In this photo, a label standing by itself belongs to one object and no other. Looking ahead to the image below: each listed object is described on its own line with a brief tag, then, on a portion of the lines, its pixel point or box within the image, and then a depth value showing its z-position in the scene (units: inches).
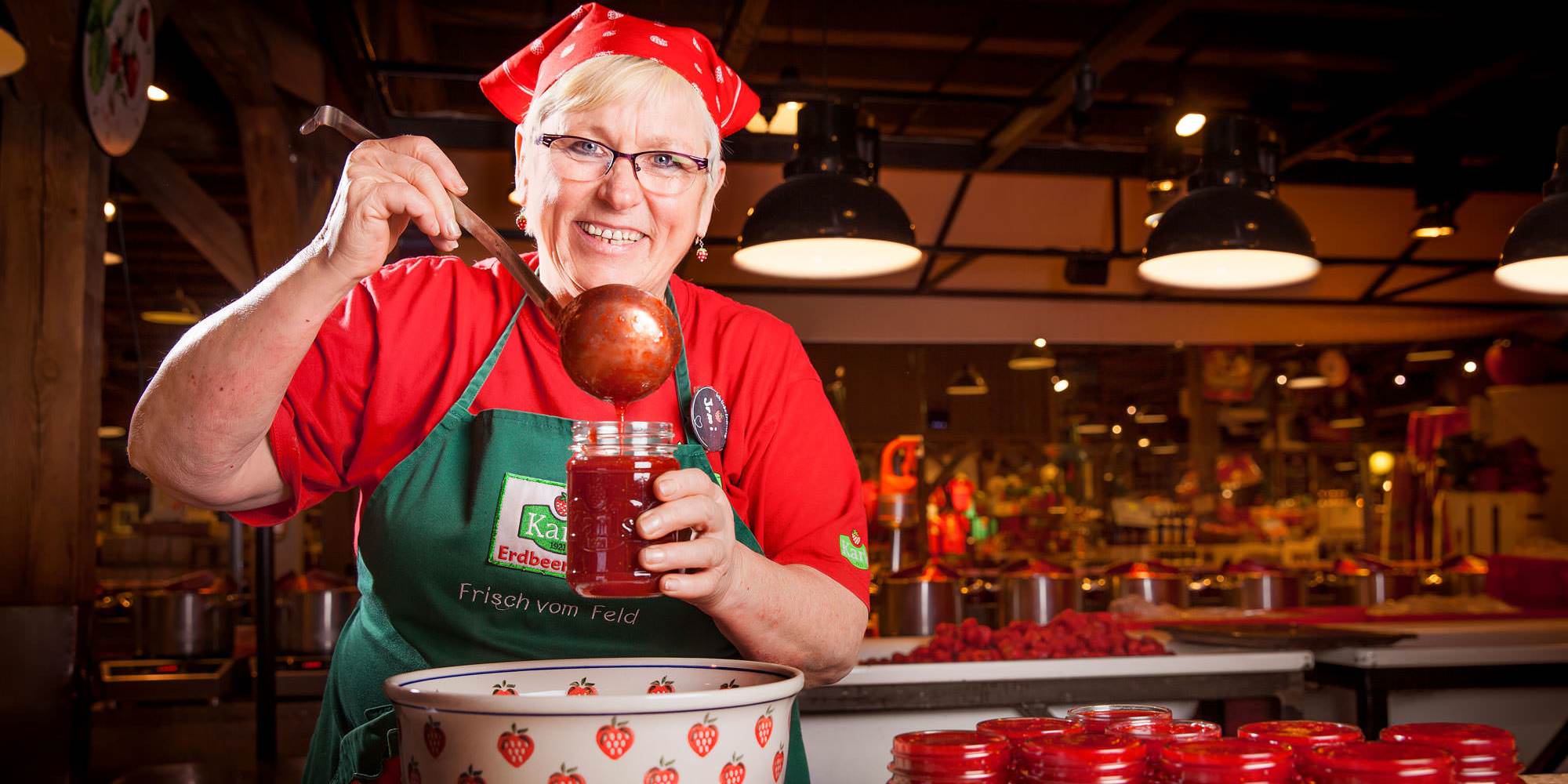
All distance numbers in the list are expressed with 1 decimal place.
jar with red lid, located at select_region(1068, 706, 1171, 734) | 47.9
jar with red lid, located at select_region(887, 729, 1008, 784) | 41.4
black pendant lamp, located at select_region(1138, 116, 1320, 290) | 149.5
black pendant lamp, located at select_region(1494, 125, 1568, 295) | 132.6
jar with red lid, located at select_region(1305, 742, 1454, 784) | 38.9
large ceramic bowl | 34.1
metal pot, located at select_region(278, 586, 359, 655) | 171.3
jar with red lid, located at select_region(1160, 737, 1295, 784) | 39.1
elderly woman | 53.3
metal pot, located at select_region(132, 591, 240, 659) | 184.1
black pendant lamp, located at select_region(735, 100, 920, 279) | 151.2
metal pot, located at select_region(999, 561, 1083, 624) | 237.6
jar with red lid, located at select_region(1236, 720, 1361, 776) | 43.5
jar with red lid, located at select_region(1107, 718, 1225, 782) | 42.8
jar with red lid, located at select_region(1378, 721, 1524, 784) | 44.1
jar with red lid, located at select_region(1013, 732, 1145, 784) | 39.8
